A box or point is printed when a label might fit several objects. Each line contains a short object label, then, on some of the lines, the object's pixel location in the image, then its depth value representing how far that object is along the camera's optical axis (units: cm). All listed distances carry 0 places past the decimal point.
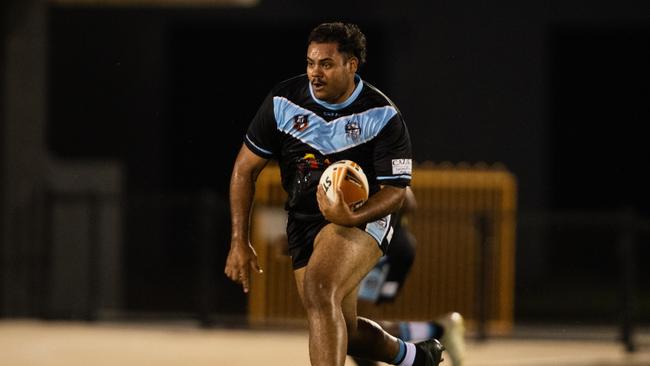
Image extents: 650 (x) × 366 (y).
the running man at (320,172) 1650
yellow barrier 3300
